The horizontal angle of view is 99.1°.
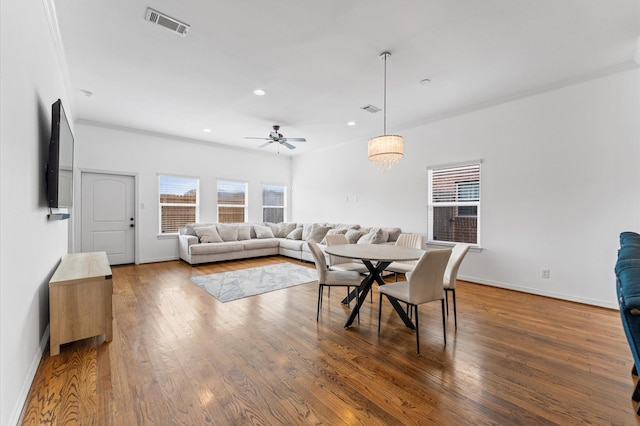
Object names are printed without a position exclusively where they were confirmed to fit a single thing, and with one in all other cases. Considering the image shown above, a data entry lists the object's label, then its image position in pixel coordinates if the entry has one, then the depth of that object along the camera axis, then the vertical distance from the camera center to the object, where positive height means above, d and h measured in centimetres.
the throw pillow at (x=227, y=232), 666 -58
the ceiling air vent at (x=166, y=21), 248 +176
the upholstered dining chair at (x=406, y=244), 383 -50
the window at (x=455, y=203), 473 +15
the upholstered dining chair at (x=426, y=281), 238 -63
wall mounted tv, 230 +40
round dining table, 272 -46
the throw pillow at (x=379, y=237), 507 -50
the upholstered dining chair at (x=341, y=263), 374 -77
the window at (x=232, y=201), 739 +21
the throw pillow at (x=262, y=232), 730 -62
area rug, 404 -123
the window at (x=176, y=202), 650 +16
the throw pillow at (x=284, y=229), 764 -56
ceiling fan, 543 +144
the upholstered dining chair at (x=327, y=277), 302 -75
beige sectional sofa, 565 -70
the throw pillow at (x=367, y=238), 514 -53
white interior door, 556 -17
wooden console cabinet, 229 -87
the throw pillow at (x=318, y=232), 664 -55
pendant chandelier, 344 +79
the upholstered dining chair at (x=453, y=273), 288 -66
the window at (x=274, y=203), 831 +20
